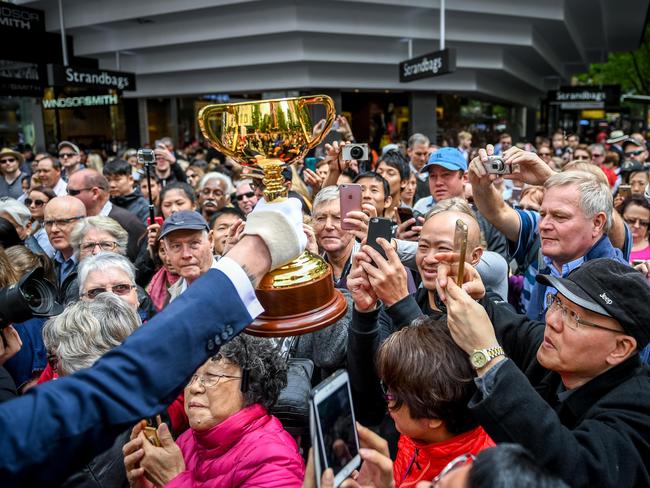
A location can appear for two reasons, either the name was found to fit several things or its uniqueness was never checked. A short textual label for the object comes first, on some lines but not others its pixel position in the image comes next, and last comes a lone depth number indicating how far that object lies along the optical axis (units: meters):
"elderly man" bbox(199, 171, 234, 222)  5.78
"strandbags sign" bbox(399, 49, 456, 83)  8.58
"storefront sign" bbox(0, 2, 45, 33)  10.21
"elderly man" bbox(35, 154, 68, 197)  6.84
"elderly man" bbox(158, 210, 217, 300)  3.42
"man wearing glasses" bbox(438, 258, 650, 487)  1.39
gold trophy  1.43
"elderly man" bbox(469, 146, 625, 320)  2.64
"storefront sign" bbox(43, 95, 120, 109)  10.13
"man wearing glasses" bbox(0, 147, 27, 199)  8.09
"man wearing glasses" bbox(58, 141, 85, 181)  8.27
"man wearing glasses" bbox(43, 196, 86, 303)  4.29
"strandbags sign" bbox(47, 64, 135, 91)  8.98
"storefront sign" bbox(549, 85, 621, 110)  14.91
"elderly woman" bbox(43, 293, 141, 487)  2.24
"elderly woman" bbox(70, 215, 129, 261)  3.91
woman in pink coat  1.86
